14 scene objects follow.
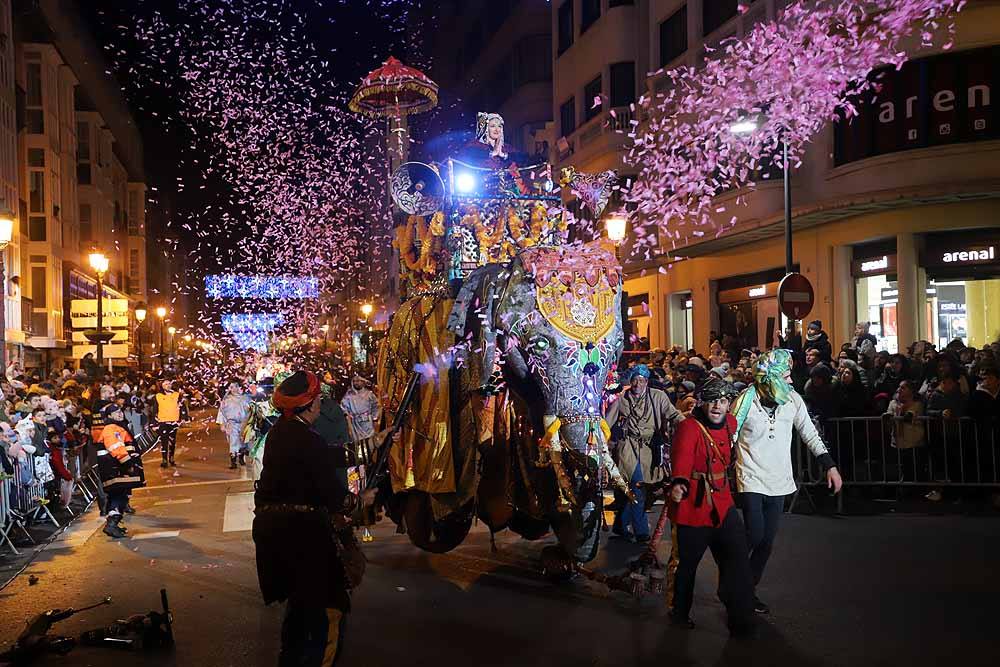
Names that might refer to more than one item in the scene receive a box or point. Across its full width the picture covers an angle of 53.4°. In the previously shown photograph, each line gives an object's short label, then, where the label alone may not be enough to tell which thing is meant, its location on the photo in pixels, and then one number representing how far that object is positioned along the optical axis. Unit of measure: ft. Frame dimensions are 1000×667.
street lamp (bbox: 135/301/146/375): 93.47
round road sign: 45.88
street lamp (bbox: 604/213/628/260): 44.80
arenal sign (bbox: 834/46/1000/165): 58.13
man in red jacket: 22.57
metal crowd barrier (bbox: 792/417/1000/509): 39.45
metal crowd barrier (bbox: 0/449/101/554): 38.19
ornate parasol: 37.17
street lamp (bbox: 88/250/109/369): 75.87
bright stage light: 29.35
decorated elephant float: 24.95
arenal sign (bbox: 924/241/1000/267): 59.01
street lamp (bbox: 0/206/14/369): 49.01
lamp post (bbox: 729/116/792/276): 46.65
